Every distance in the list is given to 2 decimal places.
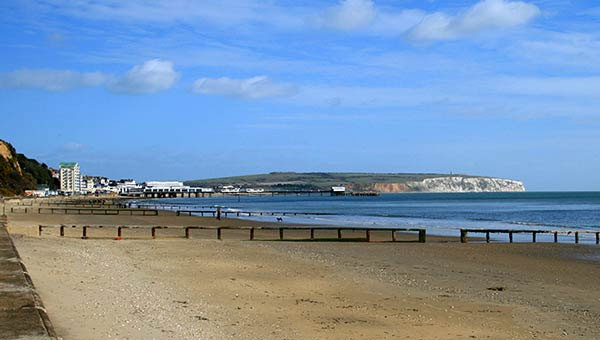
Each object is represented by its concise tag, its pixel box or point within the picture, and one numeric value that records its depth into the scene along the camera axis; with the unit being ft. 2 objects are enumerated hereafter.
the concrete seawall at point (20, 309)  21.90
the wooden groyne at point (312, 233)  93.13
